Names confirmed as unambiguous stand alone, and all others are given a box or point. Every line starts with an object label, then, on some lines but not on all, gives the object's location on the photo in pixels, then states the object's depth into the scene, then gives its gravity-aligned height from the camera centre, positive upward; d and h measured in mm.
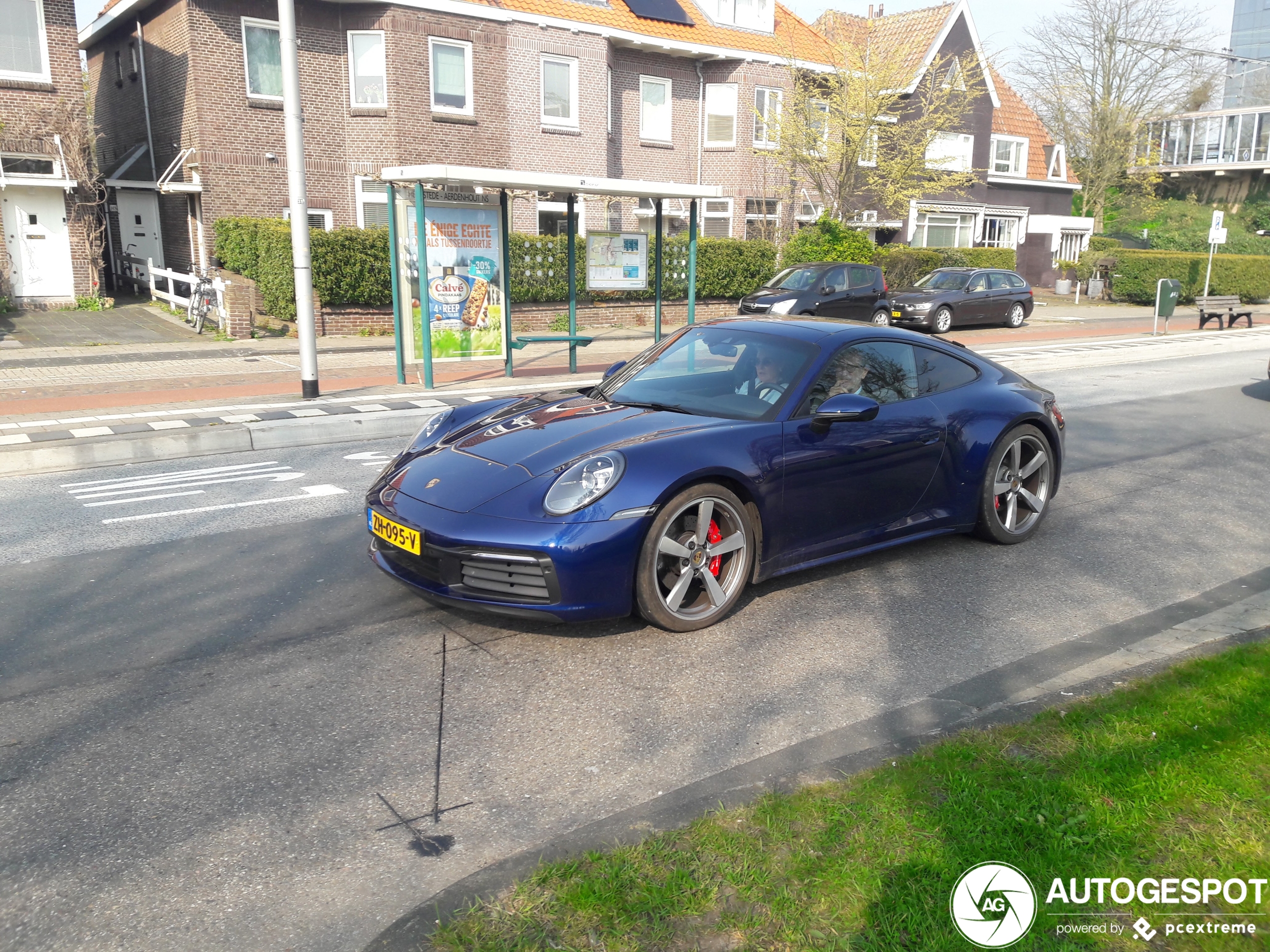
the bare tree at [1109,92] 48000 +6924
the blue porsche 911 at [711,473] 4648 -1141
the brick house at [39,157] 20391 +1617
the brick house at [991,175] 35719 +2566
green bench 13422 -1282
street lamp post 11047 +523
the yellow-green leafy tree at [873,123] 27719 +3282
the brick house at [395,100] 22109 +3308
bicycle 18859 -1081
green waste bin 23625 -1188
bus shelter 12445 -166
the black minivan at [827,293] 21109 -1041
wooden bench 24938 -1517
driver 5496 -716
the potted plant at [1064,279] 38438 -1389
